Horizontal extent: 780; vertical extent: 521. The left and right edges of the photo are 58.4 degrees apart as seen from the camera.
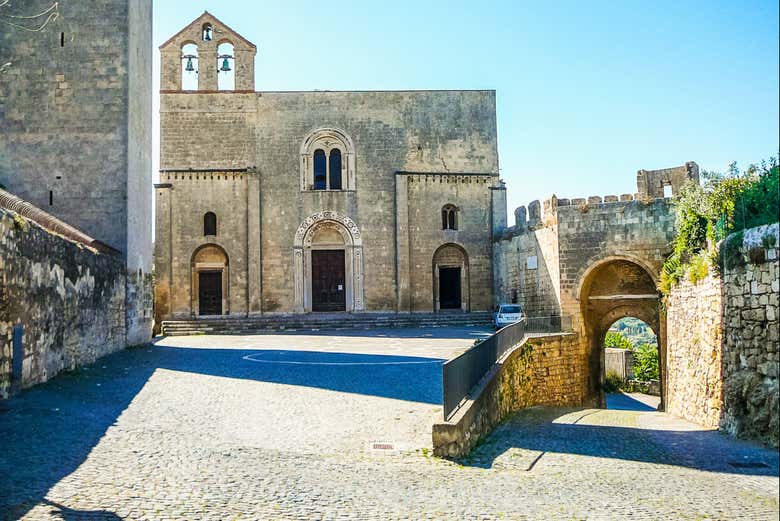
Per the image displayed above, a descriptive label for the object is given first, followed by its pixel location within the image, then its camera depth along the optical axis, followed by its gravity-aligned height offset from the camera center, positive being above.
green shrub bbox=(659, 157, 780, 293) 9.02 +1.17
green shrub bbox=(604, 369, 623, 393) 30.32 -4.35
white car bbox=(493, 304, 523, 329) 24.44 -0.99
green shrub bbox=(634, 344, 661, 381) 34.84 -4.00
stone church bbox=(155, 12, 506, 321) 29.72 +4.08
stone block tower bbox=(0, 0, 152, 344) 18.08 +4.60
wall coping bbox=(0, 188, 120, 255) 13.79 +1.59
